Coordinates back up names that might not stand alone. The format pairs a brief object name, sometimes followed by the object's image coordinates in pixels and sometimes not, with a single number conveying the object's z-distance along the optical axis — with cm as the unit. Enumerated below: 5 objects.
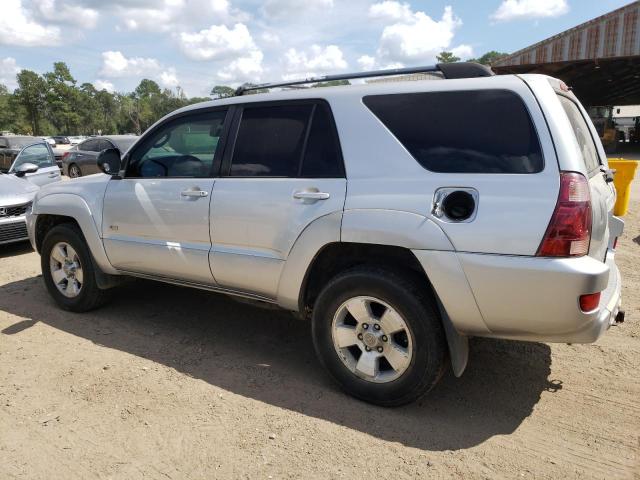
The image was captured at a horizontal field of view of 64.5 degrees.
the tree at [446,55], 7688
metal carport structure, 1909
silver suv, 247
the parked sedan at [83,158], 1590
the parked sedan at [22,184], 681
